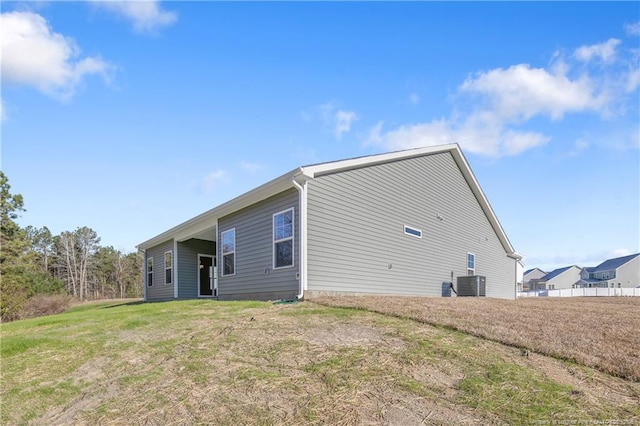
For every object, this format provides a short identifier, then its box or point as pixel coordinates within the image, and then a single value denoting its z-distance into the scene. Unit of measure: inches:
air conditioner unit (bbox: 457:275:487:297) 575.5
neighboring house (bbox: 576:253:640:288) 2101.4
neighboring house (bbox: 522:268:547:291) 2640.3
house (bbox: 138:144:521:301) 399.5
